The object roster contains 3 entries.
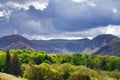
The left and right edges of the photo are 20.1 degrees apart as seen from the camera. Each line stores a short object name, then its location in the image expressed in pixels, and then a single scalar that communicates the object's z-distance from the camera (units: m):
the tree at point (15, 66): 168.12
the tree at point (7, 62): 173.95
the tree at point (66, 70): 144.70
